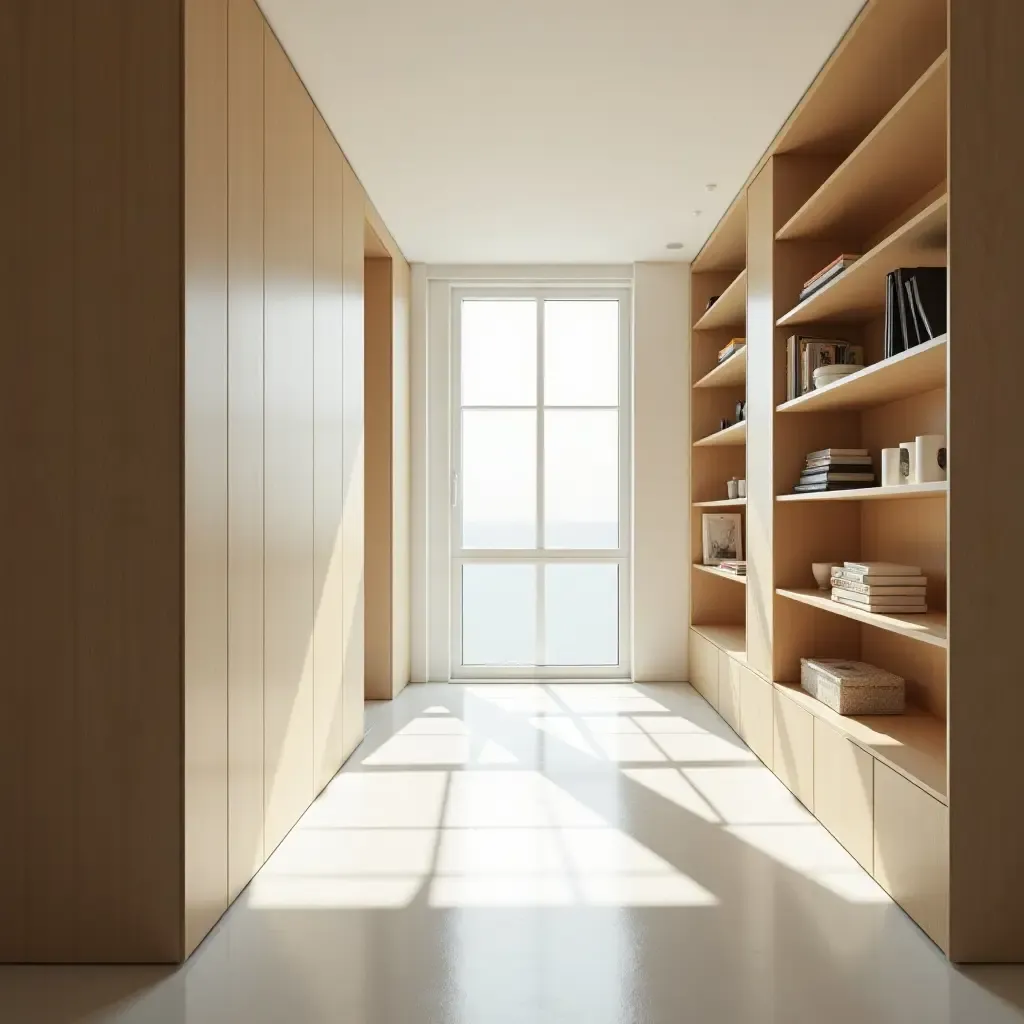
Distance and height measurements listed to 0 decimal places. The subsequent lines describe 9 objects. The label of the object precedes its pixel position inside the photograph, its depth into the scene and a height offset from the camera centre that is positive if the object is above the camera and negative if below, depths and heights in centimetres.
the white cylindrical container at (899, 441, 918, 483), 271 +18
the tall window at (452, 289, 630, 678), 612 +32
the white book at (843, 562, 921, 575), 301 -17
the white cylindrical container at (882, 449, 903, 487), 291 +17
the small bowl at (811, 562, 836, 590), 371 -23
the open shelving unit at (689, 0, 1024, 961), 222 +20
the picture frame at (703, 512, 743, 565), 578 -12
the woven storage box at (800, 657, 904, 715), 328 -64
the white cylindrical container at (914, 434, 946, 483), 263 +18
